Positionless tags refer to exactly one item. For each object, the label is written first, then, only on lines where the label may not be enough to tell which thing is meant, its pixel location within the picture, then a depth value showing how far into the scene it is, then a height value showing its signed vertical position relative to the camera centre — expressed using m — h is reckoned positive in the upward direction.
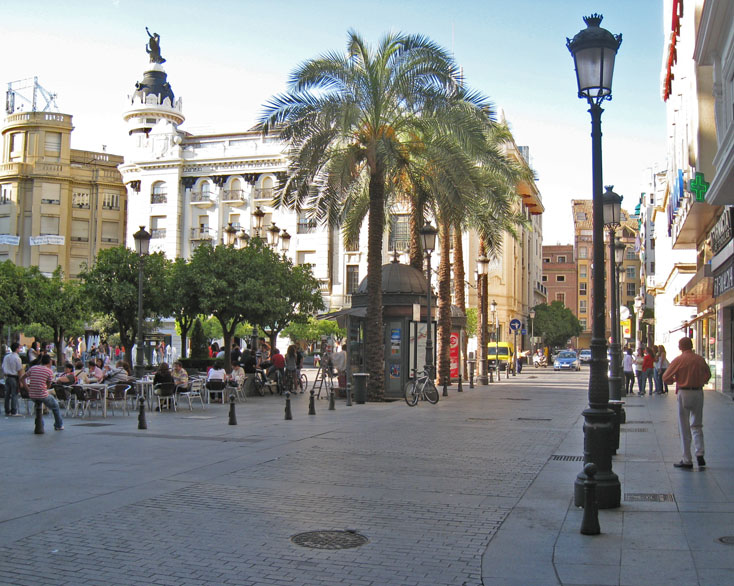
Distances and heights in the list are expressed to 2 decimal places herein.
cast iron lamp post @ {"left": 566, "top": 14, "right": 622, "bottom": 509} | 7.76 +1.06
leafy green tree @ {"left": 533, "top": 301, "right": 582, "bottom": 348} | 85.00 +4.17
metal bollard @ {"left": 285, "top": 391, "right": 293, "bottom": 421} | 16.89 -1.12
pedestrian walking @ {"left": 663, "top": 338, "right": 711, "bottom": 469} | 10.17 -0.37
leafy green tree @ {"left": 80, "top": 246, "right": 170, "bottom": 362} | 27.59 +2.50
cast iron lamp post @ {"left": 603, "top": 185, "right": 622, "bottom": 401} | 15.60 +1.17
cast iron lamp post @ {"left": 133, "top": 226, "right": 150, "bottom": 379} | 21.27 +2.02
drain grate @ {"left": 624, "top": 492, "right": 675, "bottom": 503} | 8.25 -1.43
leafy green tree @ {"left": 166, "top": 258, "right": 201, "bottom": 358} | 27.20 +2.22
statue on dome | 78.44 +30.93
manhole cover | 6.48 -1.52
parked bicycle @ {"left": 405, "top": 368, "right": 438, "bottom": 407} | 21.06 -0.81
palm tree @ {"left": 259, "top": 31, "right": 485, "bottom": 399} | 21.83 +6.94
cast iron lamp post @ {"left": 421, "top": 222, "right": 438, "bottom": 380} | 23.66 +3.38
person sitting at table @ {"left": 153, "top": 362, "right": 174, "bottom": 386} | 19.39 -0.48
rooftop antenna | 76.12 +24.90
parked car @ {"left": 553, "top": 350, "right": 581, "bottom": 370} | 59.19 -0.01
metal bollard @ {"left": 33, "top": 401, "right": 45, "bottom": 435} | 13.94 -1.18
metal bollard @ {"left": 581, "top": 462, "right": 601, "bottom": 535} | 6.56 -1.22
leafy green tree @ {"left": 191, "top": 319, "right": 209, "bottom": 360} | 30.84 +0.52
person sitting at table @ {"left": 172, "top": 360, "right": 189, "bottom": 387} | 20.25 -0.50
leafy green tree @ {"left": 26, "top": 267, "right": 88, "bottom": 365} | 33.97 +2.20
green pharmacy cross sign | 19.06 +4.30
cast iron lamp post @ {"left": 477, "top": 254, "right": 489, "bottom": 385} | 34.19 +2.11
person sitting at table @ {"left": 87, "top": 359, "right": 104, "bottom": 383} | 19.03 -0.42
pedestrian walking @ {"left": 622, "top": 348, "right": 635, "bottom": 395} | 28.02 -0.32
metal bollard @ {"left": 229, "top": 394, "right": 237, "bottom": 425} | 15.75 -1.17
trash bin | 22.06 -0.79
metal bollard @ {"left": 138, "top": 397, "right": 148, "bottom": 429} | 14.81 -1.18
